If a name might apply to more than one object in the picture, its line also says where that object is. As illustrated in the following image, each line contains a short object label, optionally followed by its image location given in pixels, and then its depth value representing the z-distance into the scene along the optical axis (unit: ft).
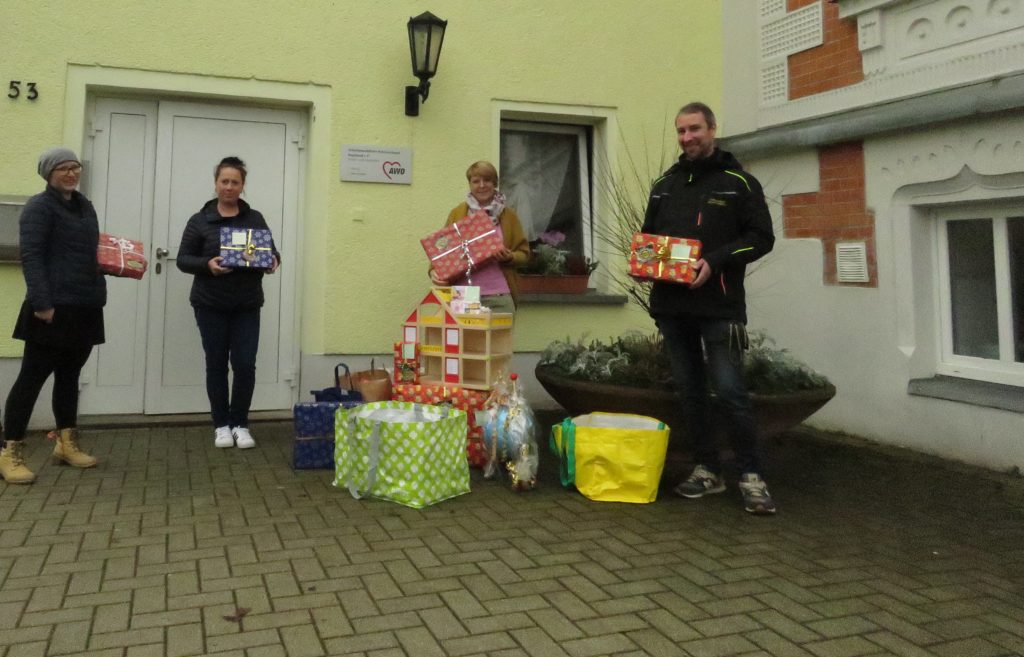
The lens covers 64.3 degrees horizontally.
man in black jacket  13.09
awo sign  19.94
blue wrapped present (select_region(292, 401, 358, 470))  15.30
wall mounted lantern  19.12
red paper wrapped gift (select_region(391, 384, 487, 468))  15.40
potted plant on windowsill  21.56
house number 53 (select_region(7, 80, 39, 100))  17.63
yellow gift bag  13.46
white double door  18.79
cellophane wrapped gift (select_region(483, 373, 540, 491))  14.09
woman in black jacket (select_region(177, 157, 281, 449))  16.52
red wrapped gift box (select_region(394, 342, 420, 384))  16.29
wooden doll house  15.92
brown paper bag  16.75
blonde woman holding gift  17.17
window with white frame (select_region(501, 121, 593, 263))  22.63
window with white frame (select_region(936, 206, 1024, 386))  16.57
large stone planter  14.79
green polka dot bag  12.93
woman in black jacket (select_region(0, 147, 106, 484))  13.91
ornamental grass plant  15.55
